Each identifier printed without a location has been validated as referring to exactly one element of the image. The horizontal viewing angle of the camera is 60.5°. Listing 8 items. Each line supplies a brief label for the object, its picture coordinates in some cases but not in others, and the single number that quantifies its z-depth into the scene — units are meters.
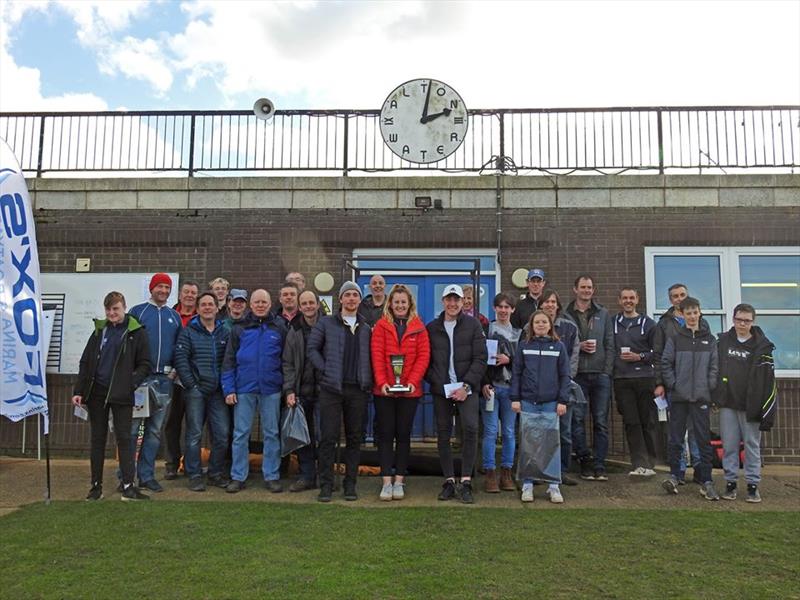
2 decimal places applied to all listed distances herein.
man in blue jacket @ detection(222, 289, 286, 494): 6.41
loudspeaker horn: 9.47
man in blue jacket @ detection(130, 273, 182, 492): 6.38
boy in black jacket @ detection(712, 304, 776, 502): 6.18
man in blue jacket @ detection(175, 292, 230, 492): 6.48
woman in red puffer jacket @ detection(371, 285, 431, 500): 6.05
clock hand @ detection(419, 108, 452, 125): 9.28
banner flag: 5.73
